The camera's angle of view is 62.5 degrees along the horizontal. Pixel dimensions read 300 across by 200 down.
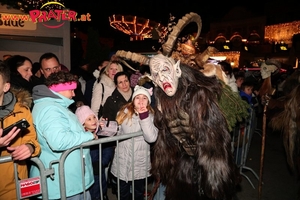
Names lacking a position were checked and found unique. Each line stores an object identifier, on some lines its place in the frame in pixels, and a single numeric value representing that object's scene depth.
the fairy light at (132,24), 19.58
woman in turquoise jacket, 2.37
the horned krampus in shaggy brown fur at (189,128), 2.46
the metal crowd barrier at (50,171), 2.29
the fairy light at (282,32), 35.94
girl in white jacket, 3.38
